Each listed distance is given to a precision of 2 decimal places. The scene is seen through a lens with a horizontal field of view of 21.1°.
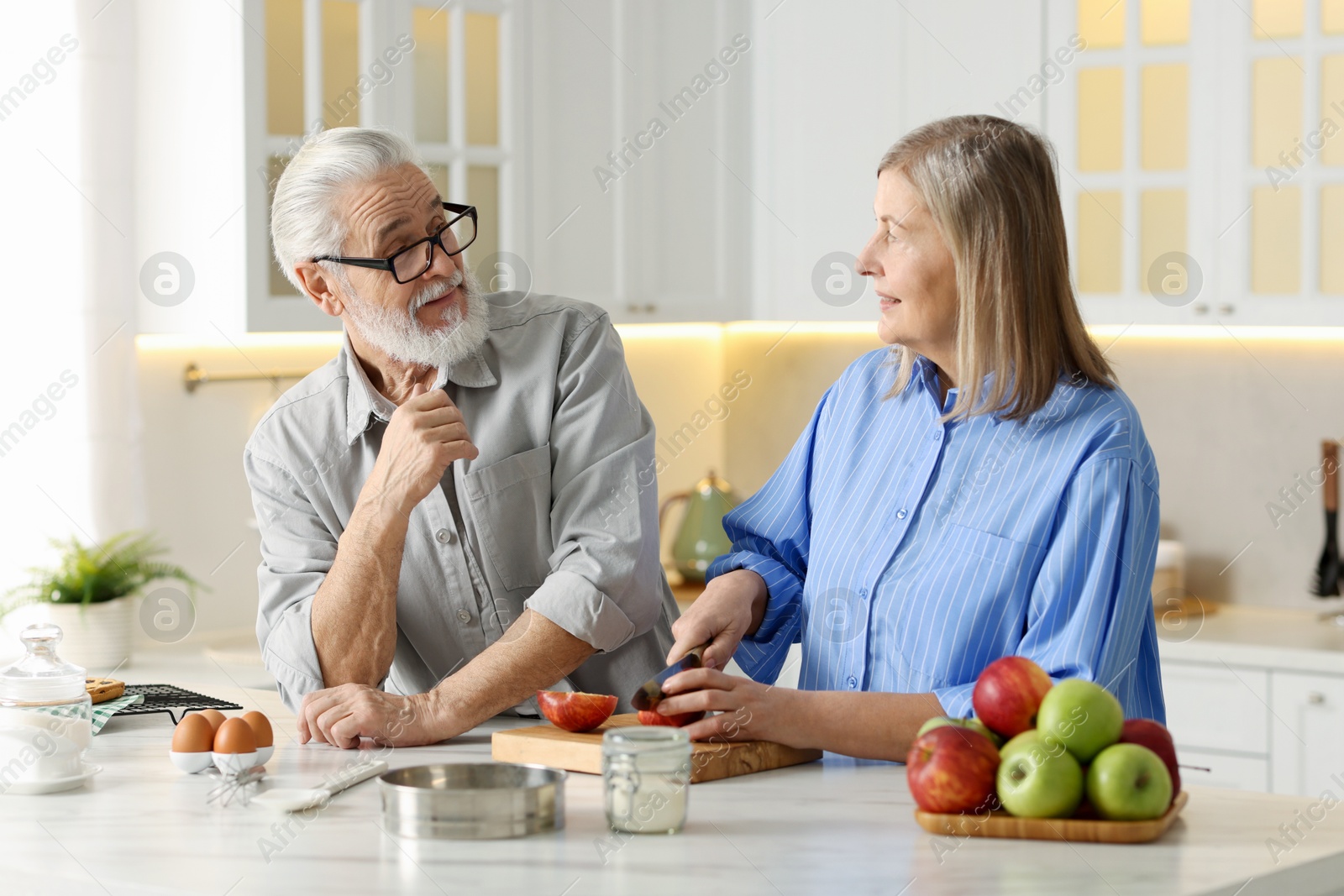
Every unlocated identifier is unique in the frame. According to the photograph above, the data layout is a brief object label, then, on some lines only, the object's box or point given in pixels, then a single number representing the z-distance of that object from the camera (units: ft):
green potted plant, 16.55
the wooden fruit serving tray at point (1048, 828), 10.12
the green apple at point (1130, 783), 10.11
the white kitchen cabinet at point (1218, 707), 17.24
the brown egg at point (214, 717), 11.15
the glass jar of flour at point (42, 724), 10.90
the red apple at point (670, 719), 10.99
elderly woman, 10.99
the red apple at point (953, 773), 10.19
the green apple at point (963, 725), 10.37
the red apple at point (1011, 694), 10.33
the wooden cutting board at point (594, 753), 10.90
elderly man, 11.78
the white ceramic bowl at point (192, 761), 11.07
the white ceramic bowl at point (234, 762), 10.92
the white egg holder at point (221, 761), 10.92
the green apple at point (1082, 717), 10.13
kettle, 22.23
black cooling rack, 12.28
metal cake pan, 10.21
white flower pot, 16.53
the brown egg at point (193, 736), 11.06
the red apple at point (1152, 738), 10.26
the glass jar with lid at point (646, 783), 10.24
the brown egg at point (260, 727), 11.03
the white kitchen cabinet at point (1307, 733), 16.71
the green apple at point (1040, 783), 10.14
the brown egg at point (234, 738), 10.93
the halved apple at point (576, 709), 11.09
